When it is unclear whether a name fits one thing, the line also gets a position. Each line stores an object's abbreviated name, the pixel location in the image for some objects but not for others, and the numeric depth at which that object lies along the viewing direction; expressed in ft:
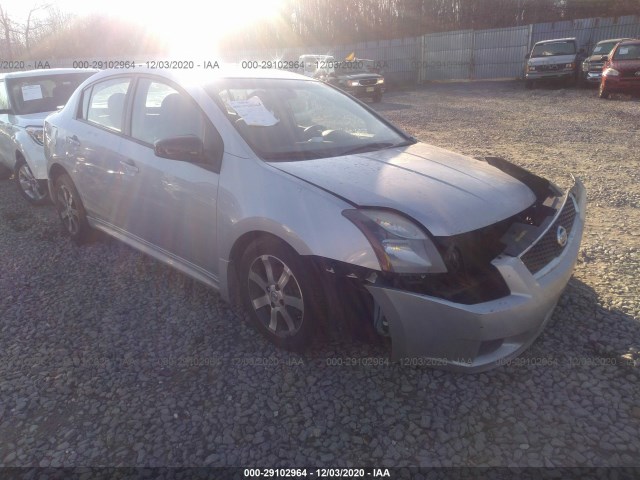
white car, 19.43
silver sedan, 7.91
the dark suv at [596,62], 59.41
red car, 48.67
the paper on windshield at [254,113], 10.66
